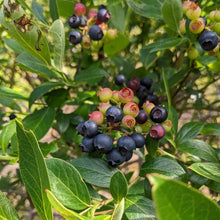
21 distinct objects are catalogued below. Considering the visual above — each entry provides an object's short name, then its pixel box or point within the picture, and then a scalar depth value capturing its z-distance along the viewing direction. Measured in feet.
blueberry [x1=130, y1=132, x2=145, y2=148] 0.82
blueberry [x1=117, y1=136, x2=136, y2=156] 0.79
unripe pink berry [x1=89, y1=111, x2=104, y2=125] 0.84
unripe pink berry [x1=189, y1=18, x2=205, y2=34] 0.93
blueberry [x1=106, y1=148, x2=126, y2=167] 0.81
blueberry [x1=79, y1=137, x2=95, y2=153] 0.82
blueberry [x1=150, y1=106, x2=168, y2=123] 0.86
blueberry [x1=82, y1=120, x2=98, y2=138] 0.80
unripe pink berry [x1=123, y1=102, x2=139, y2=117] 0.85
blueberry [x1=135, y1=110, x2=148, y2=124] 0.86
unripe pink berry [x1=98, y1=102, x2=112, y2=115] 0.87
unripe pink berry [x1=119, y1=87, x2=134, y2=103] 0.87
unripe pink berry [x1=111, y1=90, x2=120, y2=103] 0.91
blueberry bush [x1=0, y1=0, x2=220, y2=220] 0.61
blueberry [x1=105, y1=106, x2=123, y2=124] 0.82
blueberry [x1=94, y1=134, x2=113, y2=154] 0.78
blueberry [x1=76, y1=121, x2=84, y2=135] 0.85
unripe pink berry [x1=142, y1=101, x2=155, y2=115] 0.93
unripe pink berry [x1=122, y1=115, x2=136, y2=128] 0.83
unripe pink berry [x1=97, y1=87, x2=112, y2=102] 0.90
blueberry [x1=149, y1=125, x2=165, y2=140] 0.81
